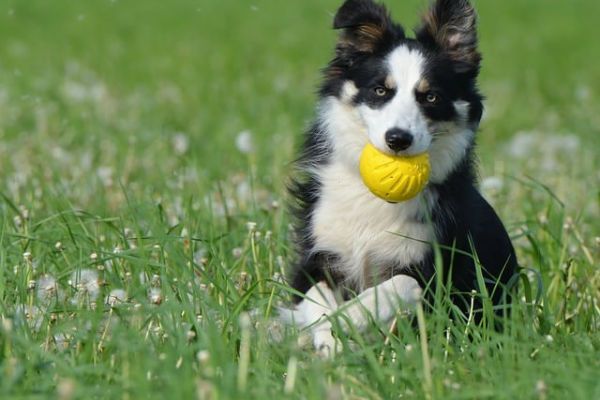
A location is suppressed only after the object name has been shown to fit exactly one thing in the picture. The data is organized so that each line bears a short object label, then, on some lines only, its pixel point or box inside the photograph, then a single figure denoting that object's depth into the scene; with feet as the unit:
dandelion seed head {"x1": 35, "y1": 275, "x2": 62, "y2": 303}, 25.57
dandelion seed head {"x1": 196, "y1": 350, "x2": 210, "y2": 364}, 18.61
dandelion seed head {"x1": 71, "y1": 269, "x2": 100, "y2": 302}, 25.68
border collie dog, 27.27
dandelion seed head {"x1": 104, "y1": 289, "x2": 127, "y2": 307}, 25.75
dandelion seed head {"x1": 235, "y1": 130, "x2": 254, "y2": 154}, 40.96
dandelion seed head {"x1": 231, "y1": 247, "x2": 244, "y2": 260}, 31.27
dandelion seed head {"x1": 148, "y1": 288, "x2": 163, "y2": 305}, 24.73
